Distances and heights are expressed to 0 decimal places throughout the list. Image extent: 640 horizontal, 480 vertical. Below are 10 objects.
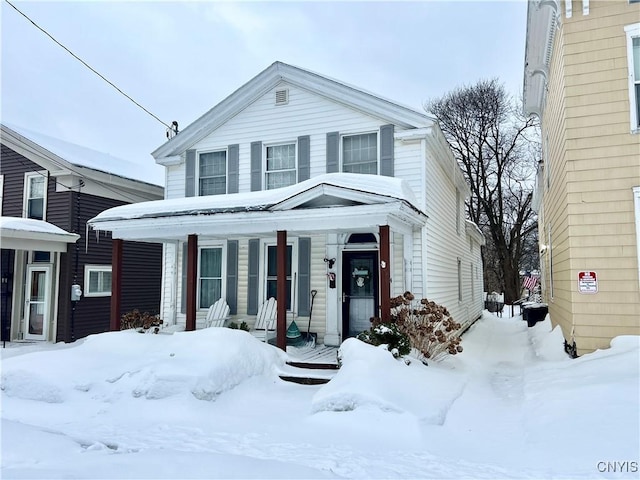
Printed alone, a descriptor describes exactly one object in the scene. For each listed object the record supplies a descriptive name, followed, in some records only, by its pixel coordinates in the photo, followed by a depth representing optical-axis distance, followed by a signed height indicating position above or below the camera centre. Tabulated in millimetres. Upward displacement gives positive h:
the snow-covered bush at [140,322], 9242 -1073
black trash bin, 14414 -1320
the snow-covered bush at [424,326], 7406 -907
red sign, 6973 -151
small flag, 22578 -538
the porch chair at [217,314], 10047 -970
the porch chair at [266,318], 9656 -1049
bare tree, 27203 +7509
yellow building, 6824 +1684
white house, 8023 +1197
